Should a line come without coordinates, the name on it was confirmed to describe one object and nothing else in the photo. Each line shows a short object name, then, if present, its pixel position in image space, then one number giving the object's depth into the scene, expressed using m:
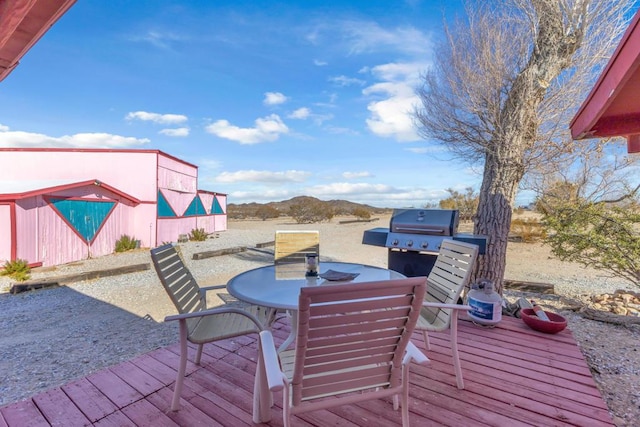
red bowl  2.81
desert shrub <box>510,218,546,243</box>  11.77
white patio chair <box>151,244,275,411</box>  1.76
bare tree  3.95
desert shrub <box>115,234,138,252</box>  9.91
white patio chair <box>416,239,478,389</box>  2.03
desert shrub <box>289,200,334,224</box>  23.72
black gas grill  3.64
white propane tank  2.89
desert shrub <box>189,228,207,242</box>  13.09
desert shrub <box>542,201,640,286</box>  4.34
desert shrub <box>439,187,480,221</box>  15.21
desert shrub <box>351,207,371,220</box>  25.55
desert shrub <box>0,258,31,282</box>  6.45
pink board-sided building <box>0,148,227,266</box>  7.29
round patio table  1.76
